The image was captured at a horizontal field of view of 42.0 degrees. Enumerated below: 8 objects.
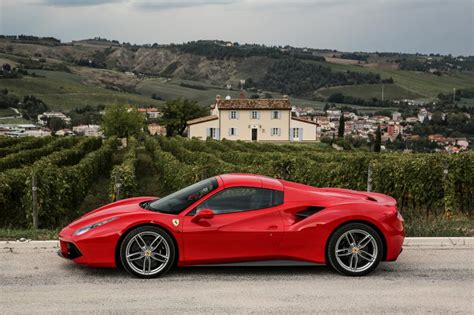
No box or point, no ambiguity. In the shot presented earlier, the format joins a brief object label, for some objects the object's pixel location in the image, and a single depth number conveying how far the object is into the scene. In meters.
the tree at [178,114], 91.94
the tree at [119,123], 89.75
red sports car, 7.41
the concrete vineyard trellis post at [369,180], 13.98
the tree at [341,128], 75.69
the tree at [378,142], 61.38
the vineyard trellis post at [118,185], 12.03
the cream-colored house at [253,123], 81.06
